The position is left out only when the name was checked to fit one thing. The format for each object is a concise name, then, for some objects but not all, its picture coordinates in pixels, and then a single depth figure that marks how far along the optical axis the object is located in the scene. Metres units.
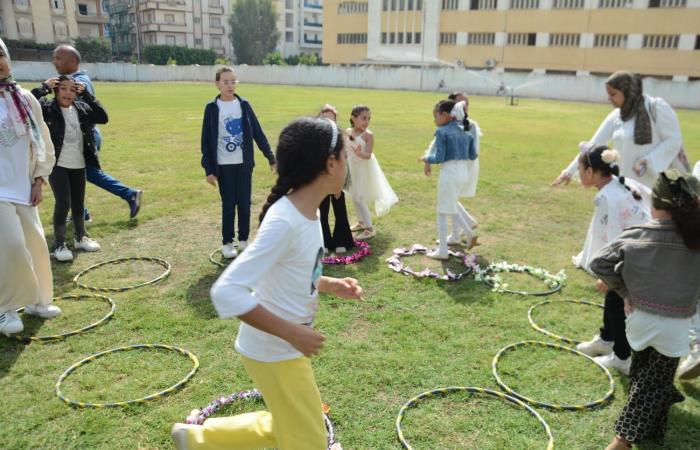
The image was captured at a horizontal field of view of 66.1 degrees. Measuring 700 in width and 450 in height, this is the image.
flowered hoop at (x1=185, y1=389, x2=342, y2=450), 3.90
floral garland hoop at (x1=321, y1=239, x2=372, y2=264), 7.59
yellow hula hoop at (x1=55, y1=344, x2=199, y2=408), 4.34
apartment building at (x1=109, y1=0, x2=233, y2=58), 94.38
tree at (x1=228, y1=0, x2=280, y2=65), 94.31
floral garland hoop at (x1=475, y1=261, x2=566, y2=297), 6.71
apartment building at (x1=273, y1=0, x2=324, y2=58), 109.94
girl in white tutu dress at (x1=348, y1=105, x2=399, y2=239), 8.20
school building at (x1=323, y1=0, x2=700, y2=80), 54.59
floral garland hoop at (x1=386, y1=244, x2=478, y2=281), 7.06
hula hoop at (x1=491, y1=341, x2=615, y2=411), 4.34
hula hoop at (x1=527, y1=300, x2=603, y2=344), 5.46
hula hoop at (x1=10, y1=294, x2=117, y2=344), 5.44
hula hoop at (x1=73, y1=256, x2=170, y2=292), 6.61
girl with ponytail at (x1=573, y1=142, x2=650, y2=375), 5.13
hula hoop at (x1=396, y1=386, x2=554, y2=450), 3.95
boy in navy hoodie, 7.36
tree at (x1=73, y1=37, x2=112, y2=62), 73.60
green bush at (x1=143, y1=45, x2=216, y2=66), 81.75
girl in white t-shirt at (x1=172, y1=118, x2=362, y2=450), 2.81
